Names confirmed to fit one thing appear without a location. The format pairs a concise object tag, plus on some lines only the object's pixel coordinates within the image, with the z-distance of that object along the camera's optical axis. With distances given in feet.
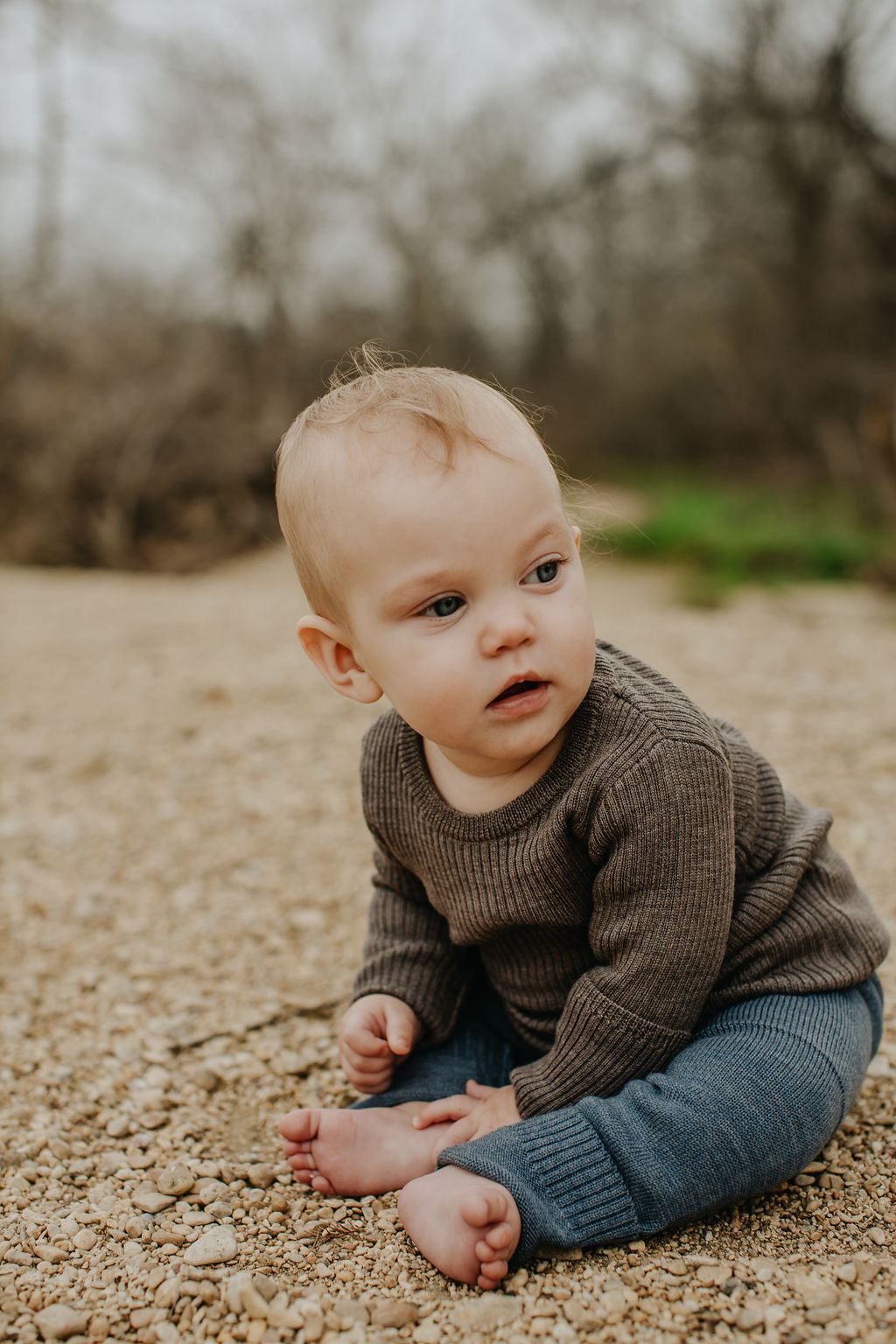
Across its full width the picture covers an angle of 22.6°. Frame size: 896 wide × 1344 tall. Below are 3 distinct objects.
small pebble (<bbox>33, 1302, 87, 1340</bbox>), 2.75
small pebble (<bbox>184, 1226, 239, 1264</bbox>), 2.88
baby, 2.85
